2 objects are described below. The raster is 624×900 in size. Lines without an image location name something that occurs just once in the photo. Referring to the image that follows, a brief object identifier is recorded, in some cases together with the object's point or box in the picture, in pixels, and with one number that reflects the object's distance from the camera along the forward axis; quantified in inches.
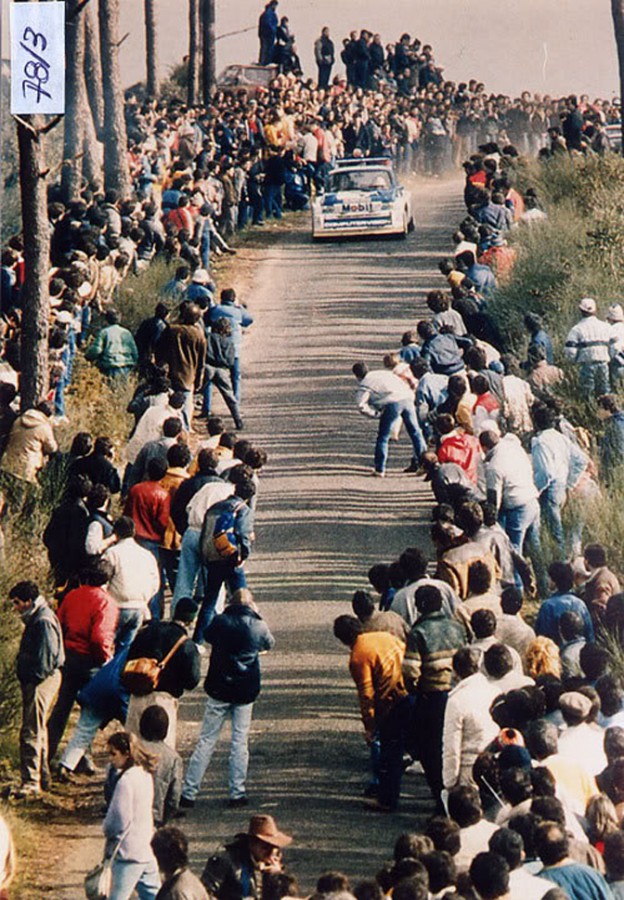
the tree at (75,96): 1183.1
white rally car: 1268.5
